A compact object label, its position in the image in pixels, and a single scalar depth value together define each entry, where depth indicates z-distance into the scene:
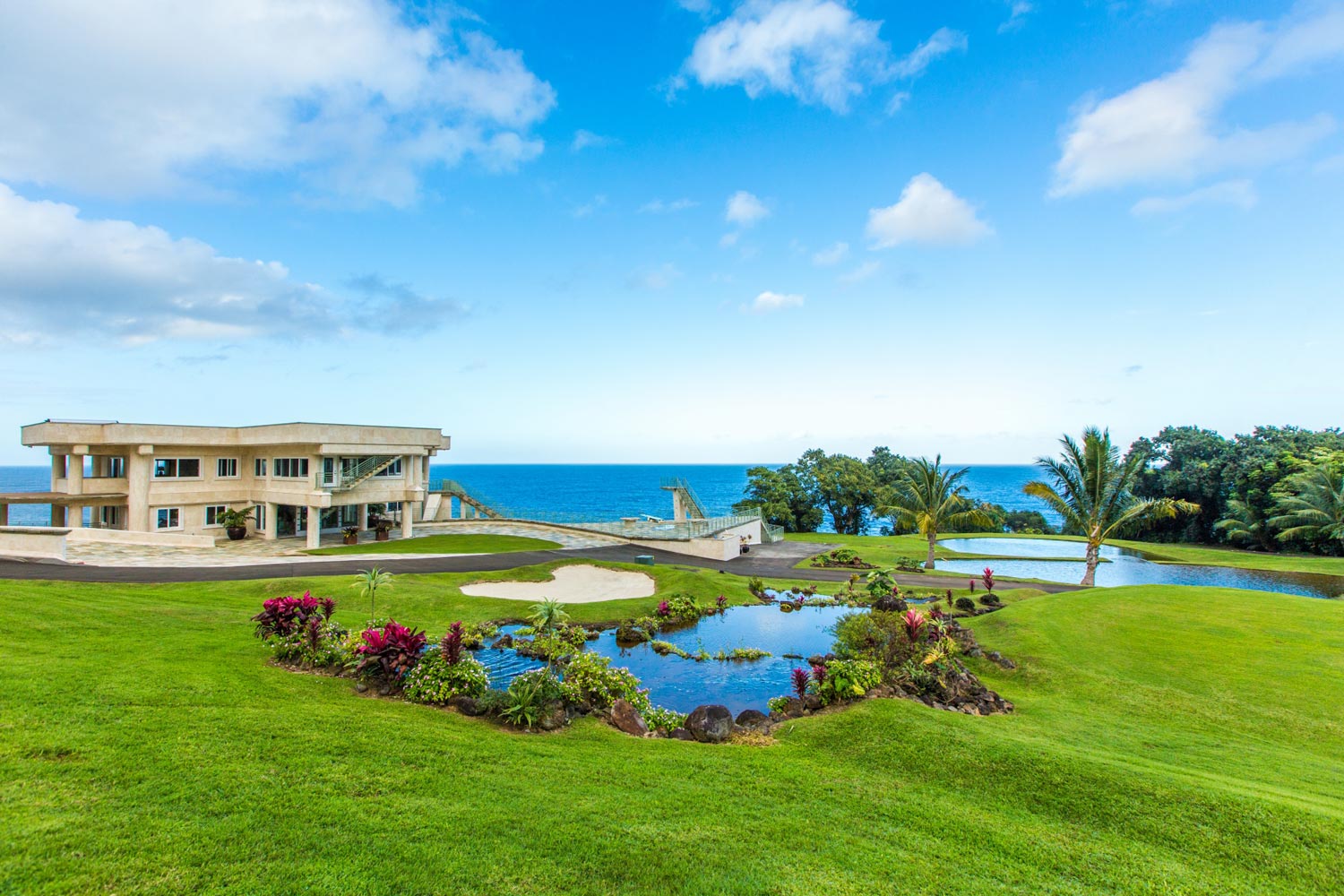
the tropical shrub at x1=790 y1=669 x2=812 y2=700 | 12.09
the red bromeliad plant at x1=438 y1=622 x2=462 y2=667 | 11.16
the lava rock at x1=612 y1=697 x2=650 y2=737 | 10.46
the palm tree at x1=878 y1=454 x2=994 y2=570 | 32.72
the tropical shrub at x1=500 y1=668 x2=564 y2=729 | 9.94
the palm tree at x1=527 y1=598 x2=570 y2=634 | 12.77
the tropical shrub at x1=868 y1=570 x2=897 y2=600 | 21.70
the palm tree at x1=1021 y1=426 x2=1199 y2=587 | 26.27
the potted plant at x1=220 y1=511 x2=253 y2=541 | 32.47
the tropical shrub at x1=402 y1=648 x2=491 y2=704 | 10.57
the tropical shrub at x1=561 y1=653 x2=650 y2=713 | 11.23
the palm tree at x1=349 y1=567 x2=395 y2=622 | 13.92
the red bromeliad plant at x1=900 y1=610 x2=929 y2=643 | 13.55
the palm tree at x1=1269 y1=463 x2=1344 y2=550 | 33.03
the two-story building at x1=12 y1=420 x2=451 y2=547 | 30.86
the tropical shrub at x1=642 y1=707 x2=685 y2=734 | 11.12
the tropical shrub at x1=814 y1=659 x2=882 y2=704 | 11.53
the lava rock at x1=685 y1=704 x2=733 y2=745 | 10.22
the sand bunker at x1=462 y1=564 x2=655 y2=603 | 22.61
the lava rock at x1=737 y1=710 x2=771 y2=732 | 10.61
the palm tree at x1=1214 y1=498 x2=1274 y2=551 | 39.75
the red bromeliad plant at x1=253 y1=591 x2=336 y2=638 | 12.13
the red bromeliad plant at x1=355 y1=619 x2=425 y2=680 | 11.06
